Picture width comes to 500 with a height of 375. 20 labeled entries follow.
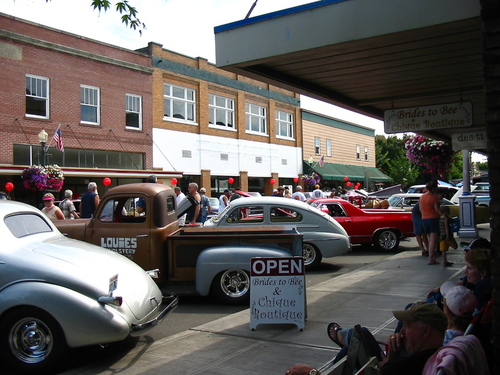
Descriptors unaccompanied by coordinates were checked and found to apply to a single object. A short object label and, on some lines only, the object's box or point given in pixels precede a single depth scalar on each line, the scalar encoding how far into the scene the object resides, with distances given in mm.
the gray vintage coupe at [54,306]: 4770
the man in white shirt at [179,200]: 11734
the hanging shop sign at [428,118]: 8367
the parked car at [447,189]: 25938
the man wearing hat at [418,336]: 2773
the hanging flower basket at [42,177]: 17484
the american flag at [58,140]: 19422
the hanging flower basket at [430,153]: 15124
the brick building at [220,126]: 25719
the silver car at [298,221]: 10711
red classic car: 13328
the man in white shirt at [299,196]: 17378
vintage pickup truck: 7395
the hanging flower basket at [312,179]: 34269
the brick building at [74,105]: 19375
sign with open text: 6051
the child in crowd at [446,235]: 9828
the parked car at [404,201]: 18047
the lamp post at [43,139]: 17550
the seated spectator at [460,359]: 2518
